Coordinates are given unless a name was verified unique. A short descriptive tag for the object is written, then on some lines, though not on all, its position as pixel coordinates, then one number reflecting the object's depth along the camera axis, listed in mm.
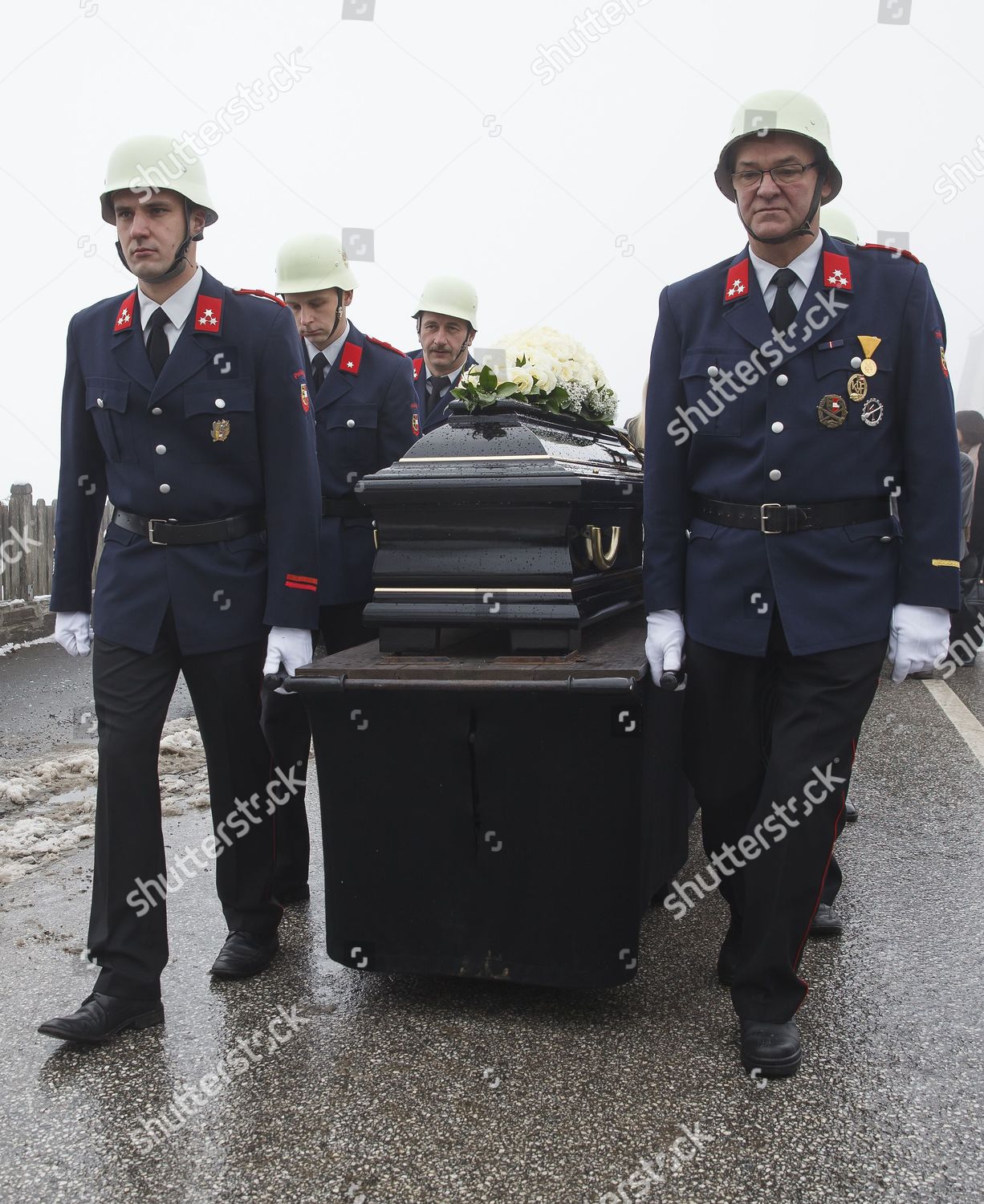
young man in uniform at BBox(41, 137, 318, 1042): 2975
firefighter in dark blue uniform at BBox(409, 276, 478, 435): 5121
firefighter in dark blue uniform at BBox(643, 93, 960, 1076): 2695
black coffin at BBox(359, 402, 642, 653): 2898
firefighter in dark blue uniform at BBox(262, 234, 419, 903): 3982
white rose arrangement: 3447
